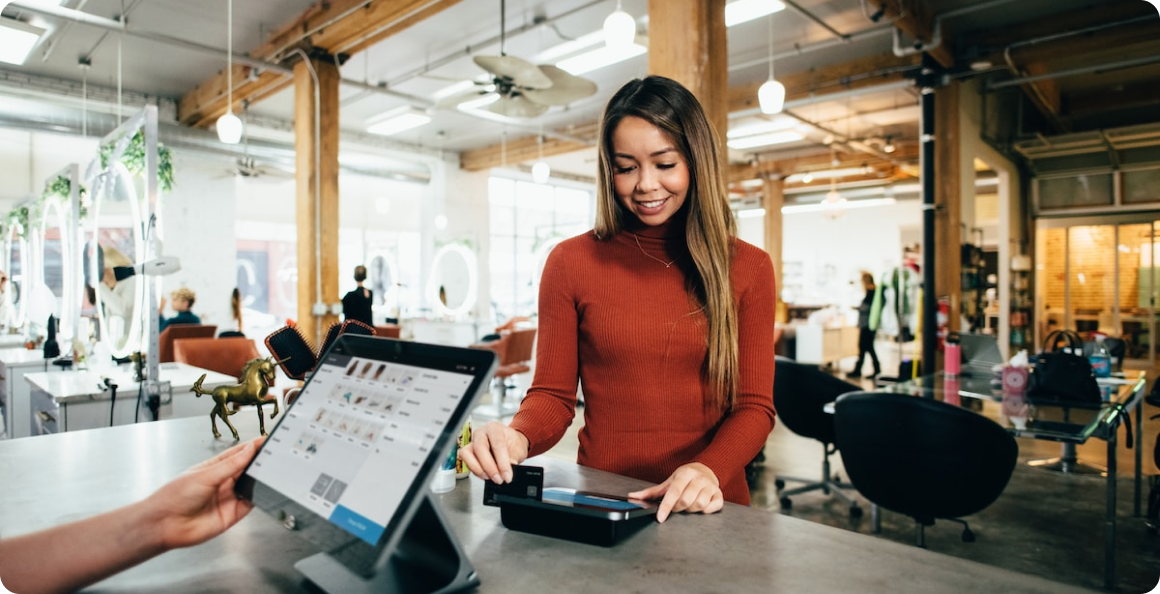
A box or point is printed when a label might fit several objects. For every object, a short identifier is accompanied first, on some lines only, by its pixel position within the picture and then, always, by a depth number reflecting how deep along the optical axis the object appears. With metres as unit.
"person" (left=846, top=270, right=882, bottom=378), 9.45
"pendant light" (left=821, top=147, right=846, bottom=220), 10.96
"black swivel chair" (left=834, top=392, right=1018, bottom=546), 2.45
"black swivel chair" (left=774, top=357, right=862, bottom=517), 3.72
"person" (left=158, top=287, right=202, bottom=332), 6.80
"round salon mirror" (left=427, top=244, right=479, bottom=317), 12.20
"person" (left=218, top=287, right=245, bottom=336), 9.61
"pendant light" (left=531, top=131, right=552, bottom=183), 8.27
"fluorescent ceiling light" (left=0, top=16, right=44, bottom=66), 5.61
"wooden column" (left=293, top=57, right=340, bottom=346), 6.45
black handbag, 3.00
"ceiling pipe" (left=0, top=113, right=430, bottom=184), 7.34
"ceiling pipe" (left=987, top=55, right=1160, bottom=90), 5.90
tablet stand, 0.73
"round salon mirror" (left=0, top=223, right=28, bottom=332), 6.55
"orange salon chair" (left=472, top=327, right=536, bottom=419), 6.32
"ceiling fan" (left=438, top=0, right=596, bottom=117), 4.25
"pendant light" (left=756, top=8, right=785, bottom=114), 5.17
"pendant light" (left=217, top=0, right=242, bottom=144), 5.64
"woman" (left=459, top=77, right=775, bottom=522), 1.28
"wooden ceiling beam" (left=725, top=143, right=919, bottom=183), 11.61
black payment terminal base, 0.89
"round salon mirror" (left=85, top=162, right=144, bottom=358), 3.32
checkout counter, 0.78
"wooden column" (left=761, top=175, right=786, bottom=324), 12.95
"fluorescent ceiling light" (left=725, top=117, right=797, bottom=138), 9.80
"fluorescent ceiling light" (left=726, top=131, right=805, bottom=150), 10.20
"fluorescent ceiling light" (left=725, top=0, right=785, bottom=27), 5.45
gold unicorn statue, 1.56
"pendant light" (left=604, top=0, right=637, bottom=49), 3.77
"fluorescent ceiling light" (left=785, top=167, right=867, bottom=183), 13.75
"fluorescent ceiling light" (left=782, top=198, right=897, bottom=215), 15.30
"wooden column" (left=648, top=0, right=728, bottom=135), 3.24
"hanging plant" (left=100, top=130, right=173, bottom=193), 3.19
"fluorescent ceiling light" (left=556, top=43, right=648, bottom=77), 6.49
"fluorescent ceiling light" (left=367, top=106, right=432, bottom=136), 8.88
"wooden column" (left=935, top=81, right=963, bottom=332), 6.87
